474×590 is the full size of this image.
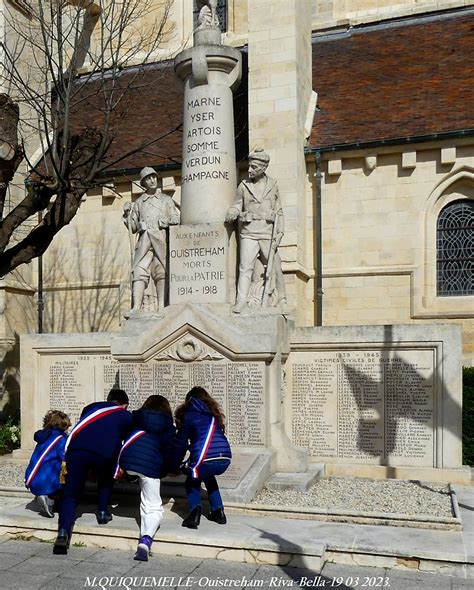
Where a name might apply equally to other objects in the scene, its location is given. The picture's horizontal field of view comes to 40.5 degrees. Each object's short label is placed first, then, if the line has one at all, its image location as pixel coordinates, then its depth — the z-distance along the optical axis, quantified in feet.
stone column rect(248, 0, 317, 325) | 46.01
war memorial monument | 28.50
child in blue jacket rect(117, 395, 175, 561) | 18.49
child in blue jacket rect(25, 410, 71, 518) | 21.42
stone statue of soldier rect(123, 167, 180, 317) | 31.76
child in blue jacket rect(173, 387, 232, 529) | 19.80
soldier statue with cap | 29.60
